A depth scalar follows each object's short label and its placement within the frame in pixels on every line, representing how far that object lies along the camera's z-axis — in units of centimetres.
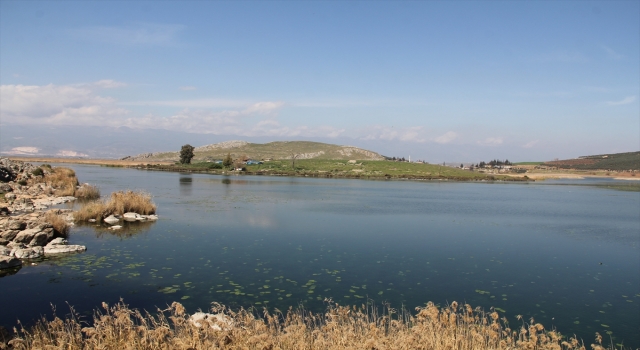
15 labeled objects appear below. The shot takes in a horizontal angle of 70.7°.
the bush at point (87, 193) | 4169
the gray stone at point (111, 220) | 2841
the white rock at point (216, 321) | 966
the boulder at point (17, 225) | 2066
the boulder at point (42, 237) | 2014
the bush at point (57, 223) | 2237
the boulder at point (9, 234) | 2015
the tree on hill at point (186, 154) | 13718
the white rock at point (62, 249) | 1969
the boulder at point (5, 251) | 1825
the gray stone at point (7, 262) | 1705
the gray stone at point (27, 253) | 1861
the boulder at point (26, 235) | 2002
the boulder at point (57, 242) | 2036
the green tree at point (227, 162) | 12600
